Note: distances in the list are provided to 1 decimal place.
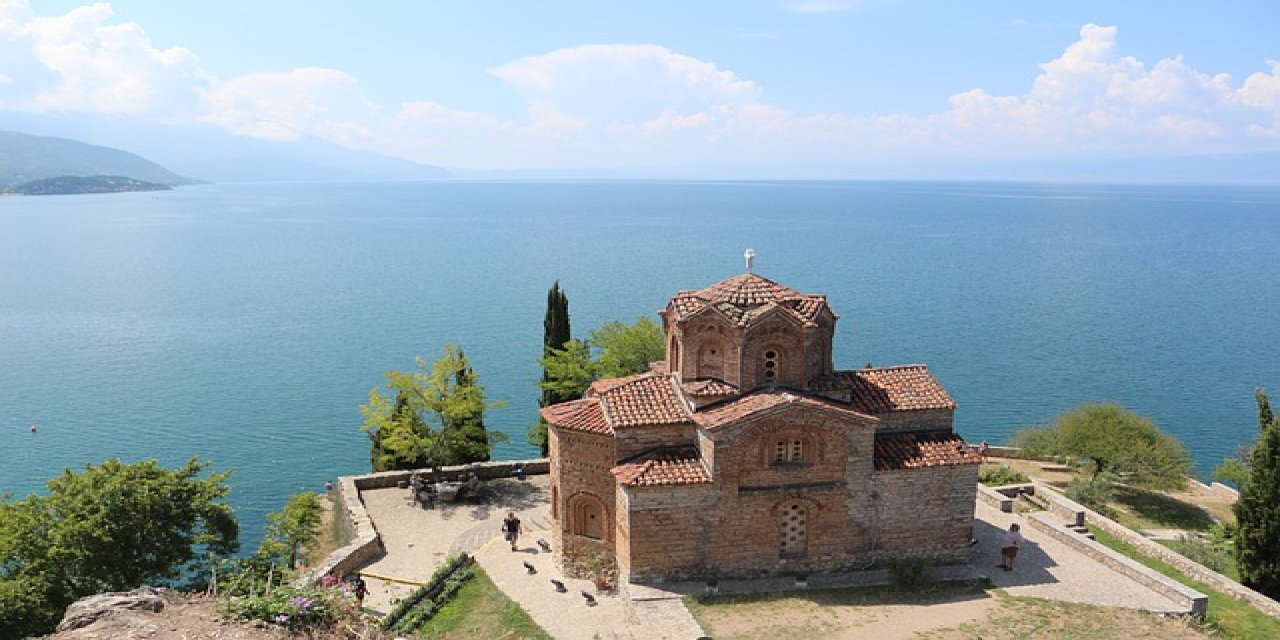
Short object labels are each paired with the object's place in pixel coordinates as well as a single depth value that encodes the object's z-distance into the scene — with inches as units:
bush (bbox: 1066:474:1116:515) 1300.4
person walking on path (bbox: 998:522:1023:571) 941.2
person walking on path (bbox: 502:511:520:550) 1032.2
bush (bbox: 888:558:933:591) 896.3
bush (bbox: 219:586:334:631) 401.1
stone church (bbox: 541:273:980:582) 878.4
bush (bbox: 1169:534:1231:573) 1066.7
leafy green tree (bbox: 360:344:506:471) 1267.2
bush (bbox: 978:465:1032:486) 1326.3
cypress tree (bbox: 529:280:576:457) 1583.4
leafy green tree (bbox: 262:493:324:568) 1109.1
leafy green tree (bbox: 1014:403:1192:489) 1408.7
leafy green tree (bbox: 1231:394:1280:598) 986.7
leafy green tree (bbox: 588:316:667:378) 1508.4
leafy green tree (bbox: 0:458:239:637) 847.7
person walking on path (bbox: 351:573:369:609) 869.2
